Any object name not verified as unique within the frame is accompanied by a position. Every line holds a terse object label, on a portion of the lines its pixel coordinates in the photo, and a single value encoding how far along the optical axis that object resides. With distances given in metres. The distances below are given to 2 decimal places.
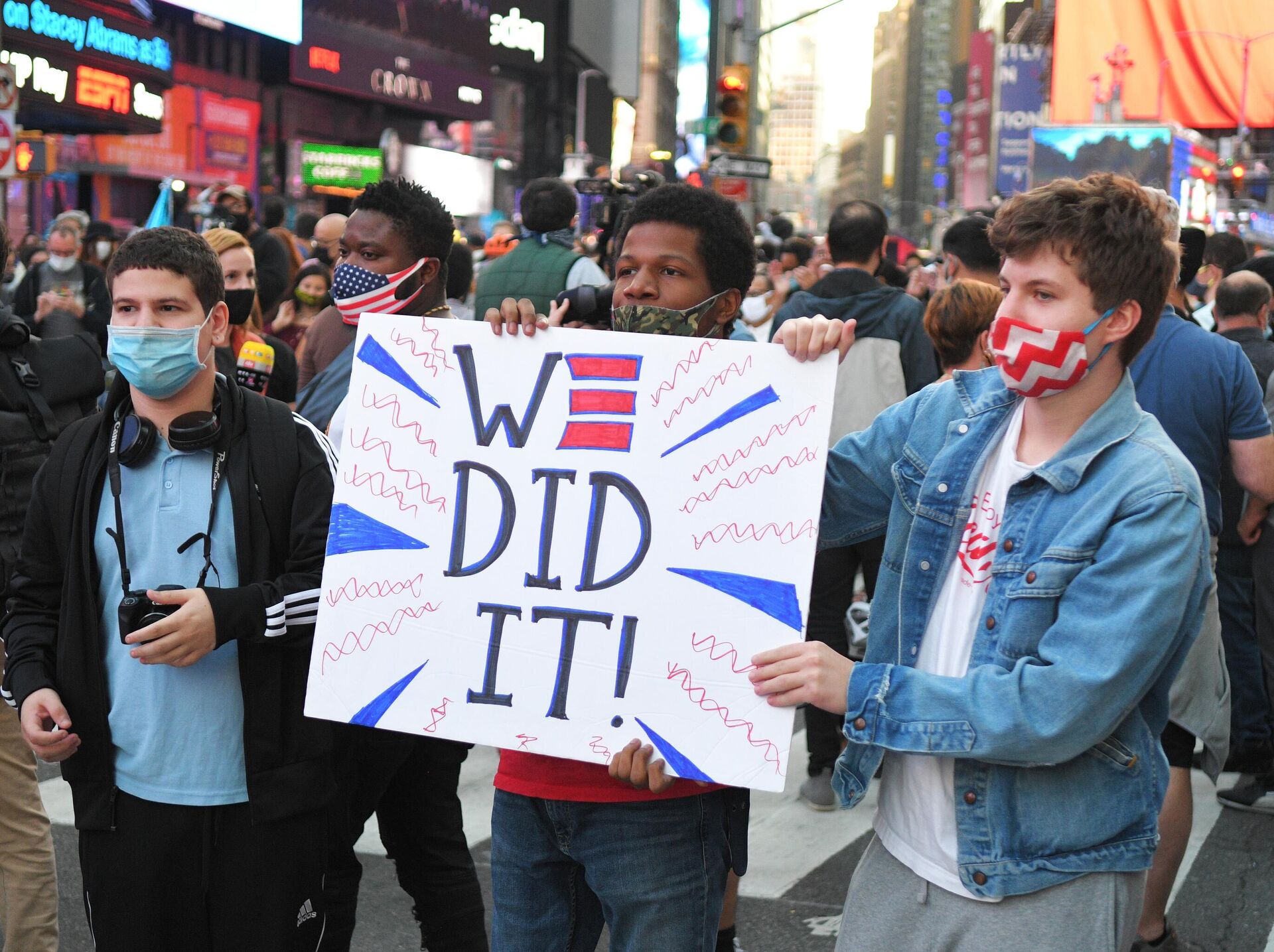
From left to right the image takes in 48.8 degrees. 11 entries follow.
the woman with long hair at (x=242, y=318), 4.98
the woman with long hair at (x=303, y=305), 8.19
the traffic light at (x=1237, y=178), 47.34
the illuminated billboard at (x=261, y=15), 26.03
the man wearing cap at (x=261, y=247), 7.66
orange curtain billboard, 48.97
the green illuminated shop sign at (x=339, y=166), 31.62
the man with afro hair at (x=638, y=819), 2.56
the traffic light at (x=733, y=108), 17.50
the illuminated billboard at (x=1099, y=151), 42.22
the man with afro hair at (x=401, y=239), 3.86
